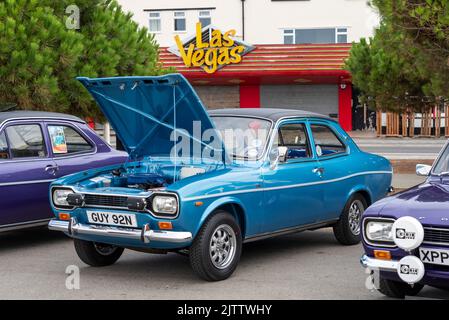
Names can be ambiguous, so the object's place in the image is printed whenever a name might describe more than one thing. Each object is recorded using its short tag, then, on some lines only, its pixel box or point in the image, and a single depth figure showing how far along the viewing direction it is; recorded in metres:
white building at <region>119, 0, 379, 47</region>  37.31
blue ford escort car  6.55
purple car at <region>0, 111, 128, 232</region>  8.27
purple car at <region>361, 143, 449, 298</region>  5.23
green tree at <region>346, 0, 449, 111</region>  11.37
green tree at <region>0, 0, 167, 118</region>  12.21
